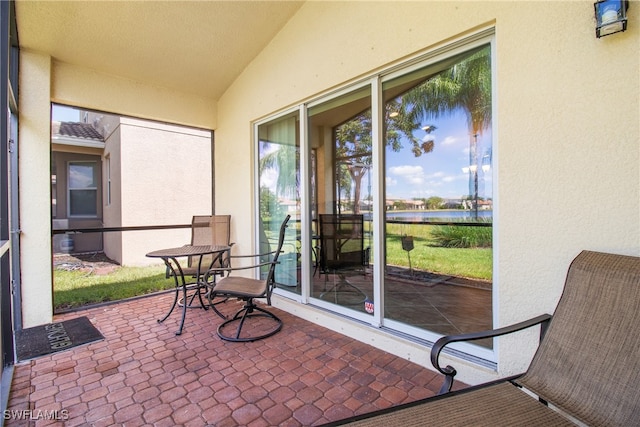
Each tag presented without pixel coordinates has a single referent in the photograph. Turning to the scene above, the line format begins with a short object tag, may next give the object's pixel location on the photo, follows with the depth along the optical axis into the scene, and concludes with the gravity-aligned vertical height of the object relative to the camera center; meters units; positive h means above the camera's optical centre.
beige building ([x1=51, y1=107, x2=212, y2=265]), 6.66 +0.84
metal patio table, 3.05 -0.40
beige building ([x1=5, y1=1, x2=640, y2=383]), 1.54 +0.94
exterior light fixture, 1.41 +0.93
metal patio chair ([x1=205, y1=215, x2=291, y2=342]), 2.81 -1.07
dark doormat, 2.65 -1.17
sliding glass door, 2.53 +0.22
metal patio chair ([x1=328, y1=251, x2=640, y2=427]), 1.15 -0.68
